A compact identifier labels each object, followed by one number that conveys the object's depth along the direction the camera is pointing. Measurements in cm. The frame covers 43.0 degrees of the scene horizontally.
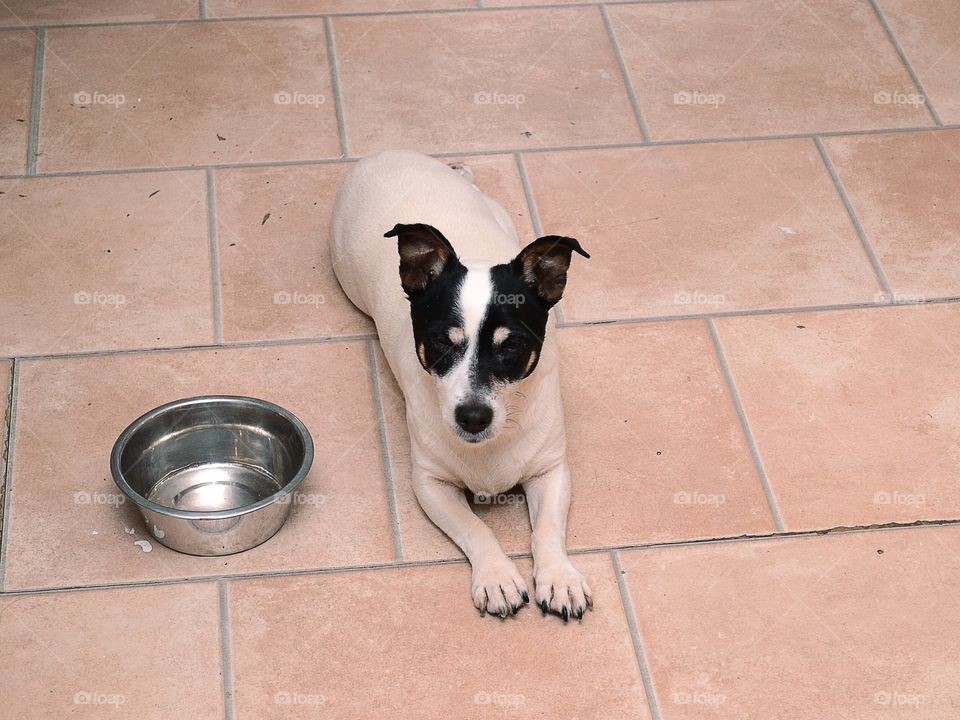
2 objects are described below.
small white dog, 267
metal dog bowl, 291
